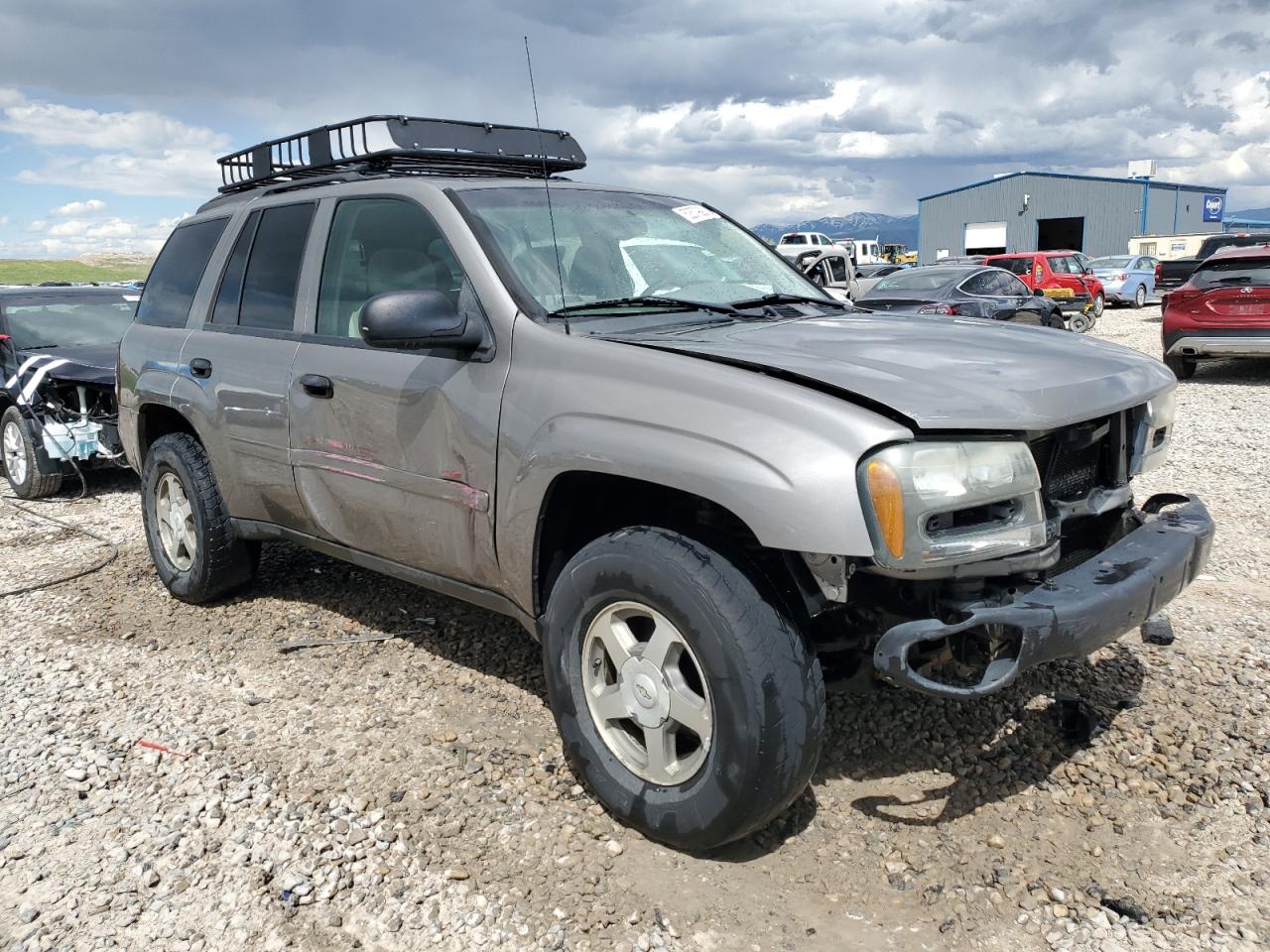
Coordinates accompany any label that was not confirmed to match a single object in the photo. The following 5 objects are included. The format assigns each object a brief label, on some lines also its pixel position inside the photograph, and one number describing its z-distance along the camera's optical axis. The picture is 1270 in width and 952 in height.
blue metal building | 50.28
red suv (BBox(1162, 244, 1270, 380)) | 11.31
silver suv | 2.42
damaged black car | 7.57
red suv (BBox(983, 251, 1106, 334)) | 21.73
